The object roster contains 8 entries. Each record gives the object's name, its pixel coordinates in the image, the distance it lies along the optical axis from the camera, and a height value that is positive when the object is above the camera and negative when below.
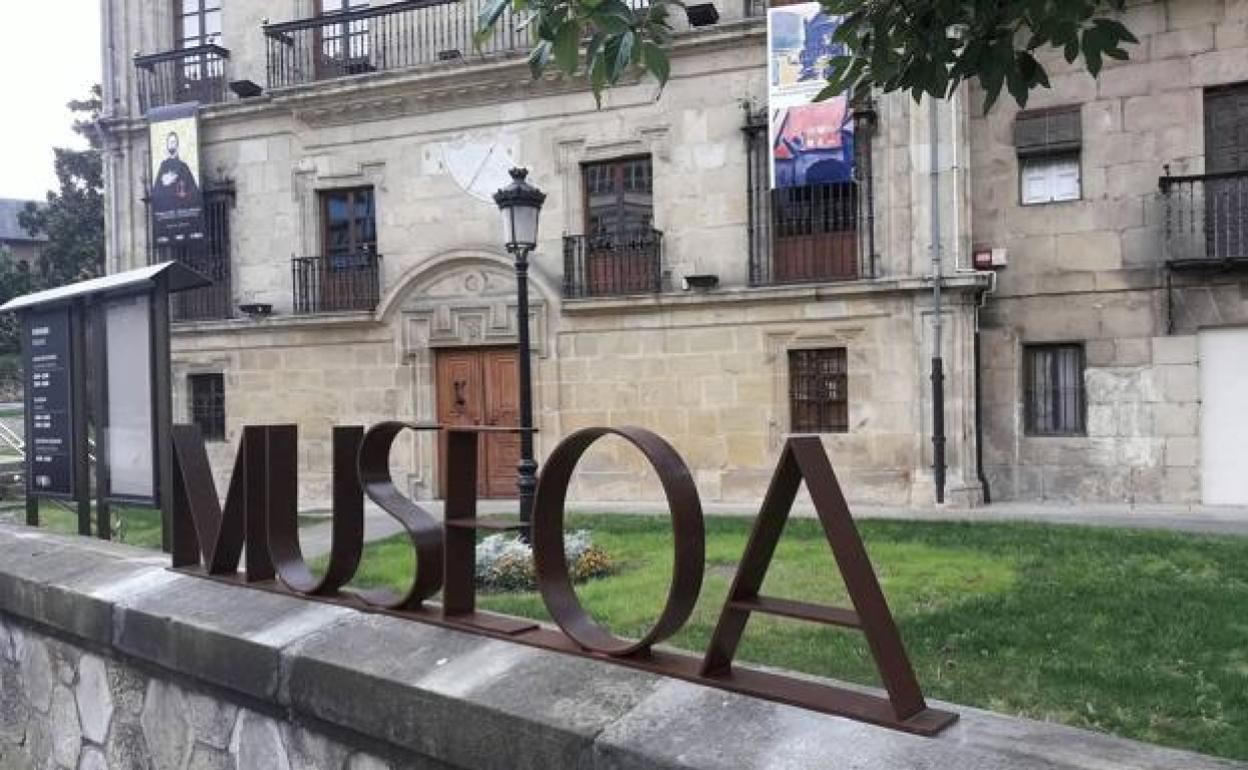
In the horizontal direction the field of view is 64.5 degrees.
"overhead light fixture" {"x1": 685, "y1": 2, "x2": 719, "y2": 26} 13.50 +4.97
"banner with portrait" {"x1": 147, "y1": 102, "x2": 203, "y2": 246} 16.67 +3.62
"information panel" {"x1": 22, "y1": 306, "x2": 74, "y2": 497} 6.00 -0.07
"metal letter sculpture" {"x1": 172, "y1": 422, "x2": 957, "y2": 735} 1.93 -0.46
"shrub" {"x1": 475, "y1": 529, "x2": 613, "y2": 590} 7.32 -1.41
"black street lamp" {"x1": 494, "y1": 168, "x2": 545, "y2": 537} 9.02 +1.32
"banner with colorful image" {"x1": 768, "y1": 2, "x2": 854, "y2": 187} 12.87 +3.41
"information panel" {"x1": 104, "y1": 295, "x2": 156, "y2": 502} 5.42 -0.06
